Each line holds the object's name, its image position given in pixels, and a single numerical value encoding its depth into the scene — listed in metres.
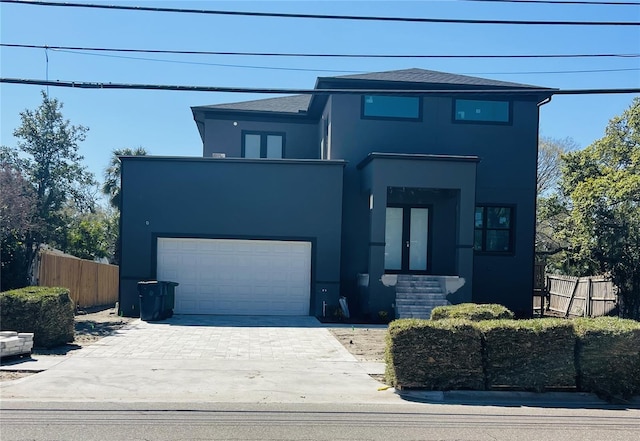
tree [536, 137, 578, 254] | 34.75
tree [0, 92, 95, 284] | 16.69
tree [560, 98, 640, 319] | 15.66
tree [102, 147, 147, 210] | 30.55
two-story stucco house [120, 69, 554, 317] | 16.38
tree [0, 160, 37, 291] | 13.31
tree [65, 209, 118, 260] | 26.45
